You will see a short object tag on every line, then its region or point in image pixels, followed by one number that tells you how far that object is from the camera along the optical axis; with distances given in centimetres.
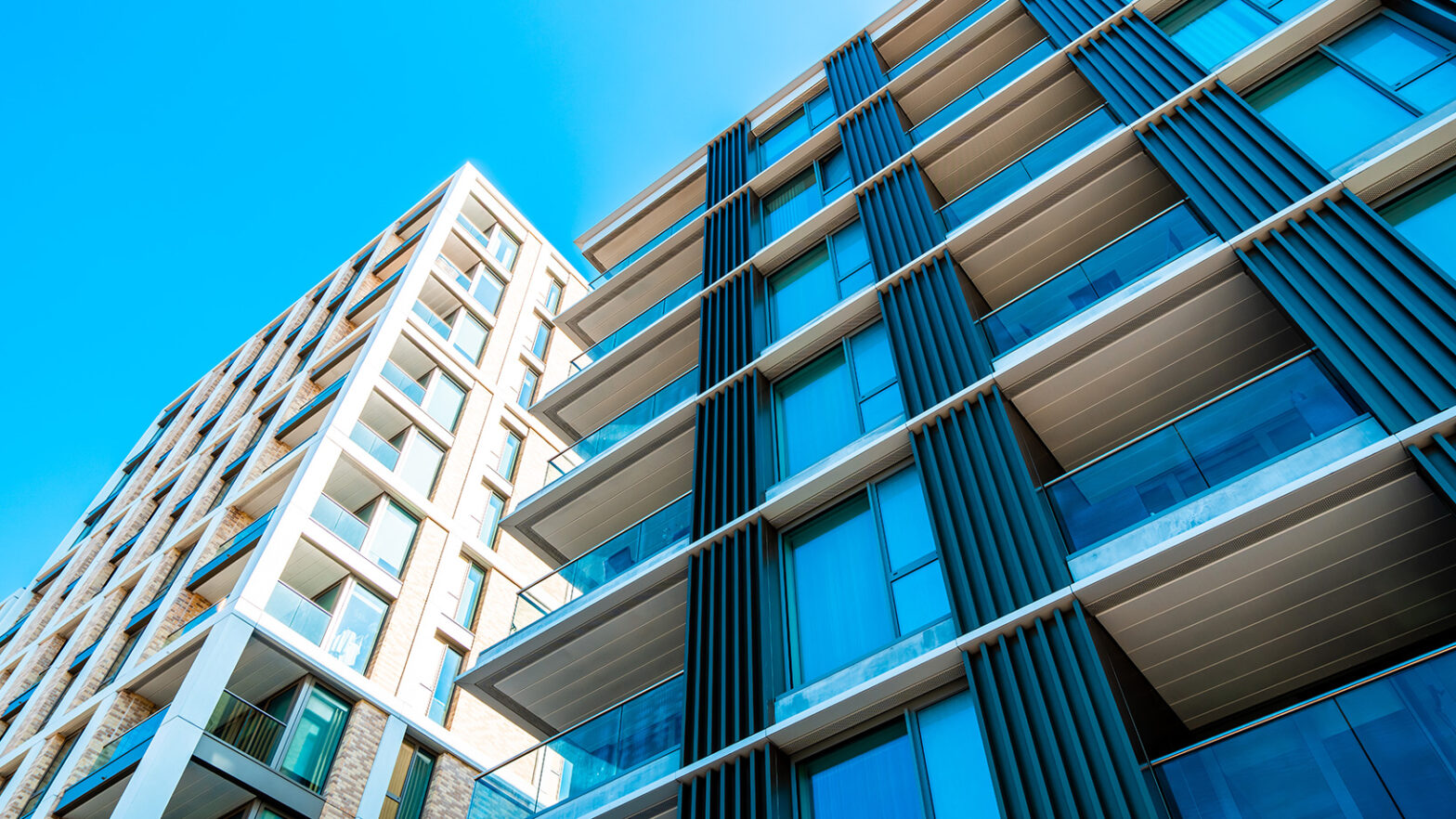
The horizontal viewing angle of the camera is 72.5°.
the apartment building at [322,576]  1806
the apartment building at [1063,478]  872
